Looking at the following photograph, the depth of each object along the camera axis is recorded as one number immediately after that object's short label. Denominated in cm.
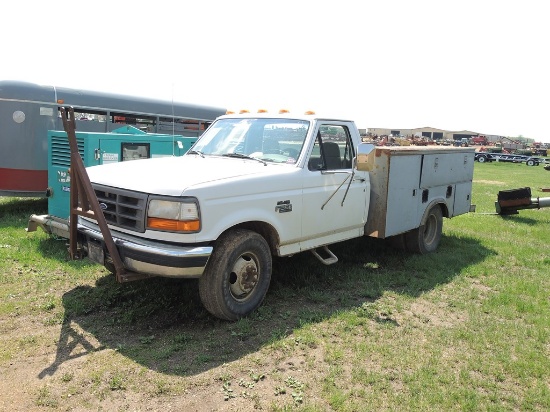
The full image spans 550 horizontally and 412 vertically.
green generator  733
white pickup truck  433
